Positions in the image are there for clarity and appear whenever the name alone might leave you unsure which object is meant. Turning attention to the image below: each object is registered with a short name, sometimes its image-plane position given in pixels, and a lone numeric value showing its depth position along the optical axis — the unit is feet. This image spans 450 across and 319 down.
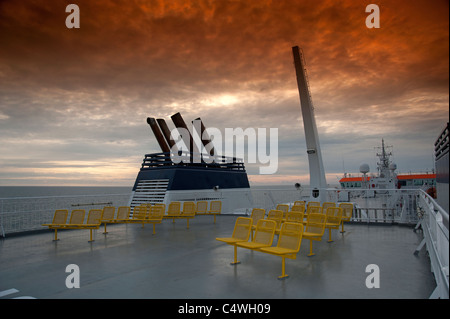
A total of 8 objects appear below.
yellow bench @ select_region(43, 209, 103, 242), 29.91
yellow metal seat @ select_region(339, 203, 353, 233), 31.71
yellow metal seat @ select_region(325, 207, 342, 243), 27.89
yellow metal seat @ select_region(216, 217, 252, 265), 21.63
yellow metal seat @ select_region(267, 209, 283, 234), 27.30
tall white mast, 59.57
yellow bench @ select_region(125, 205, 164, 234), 34.63
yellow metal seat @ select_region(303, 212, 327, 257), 23.33
